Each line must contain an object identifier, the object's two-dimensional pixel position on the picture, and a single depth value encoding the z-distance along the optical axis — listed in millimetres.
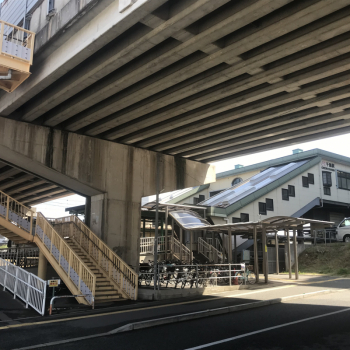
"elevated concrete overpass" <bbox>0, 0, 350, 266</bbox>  9359
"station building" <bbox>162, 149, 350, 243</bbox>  32312
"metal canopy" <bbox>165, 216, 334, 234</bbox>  18431
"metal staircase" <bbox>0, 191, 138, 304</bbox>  14164
